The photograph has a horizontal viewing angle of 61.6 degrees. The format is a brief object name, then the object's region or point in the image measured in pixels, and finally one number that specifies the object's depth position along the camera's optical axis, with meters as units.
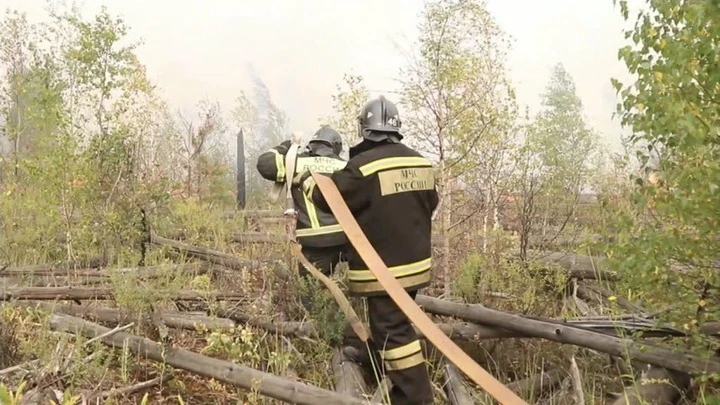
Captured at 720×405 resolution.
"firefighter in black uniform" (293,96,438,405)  3.78
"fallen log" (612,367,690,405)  3.56
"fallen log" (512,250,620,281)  6.00
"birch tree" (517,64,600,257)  6.19
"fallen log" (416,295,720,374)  3.54
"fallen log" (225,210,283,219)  11.33
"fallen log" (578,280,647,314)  4.80
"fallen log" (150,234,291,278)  6.52
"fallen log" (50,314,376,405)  3.39
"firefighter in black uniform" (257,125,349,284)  5.05
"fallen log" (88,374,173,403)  3.46
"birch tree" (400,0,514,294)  6.82
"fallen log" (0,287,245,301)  5.23
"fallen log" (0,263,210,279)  6.12
